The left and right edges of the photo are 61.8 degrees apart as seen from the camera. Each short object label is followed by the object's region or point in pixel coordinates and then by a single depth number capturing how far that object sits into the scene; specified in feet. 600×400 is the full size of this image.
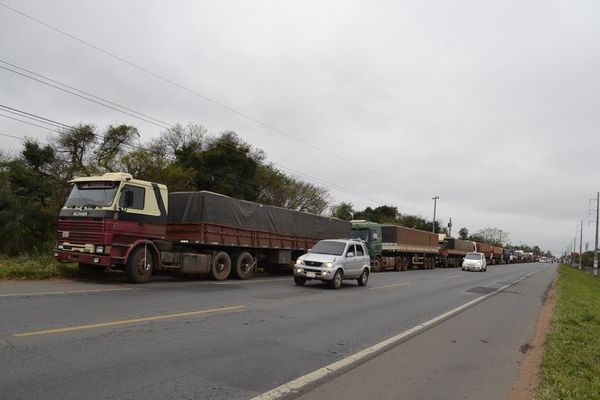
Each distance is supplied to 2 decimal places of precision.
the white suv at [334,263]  55.93
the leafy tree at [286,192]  189.16
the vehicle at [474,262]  140.56
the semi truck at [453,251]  177.35
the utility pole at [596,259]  200.44
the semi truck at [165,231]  47.73
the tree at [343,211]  291.58
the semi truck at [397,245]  112.47
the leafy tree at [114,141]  162.40
